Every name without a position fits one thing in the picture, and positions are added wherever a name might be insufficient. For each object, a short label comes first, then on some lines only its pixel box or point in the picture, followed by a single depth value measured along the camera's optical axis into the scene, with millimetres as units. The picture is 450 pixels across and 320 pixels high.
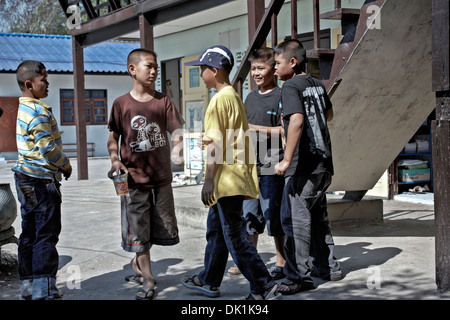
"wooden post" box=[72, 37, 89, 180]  12977
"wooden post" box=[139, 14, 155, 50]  10500
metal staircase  5387
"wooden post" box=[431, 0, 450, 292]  4164
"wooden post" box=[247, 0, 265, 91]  7820
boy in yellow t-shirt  4004
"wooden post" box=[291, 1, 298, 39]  5984
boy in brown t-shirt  4508
